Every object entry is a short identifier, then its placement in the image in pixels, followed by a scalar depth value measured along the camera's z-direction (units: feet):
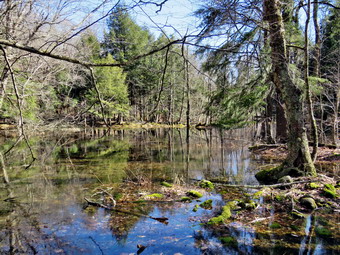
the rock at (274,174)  23.16
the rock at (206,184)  24.42
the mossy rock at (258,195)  20.62
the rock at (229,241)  13.38
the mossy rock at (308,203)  17.78
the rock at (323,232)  13.94
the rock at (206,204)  19.26
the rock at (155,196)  21.88
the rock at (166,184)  24.44
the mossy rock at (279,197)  19.46
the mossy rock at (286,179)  21.58
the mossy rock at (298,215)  16.30
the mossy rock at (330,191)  19.15
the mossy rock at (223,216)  16.03
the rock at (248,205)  18.04
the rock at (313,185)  20.56
